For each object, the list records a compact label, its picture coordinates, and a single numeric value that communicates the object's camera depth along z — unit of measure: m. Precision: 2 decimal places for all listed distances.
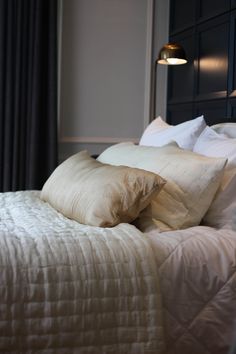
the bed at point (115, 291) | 1.21
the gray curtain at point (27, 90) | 3.71
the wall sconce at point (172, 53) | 3.09
